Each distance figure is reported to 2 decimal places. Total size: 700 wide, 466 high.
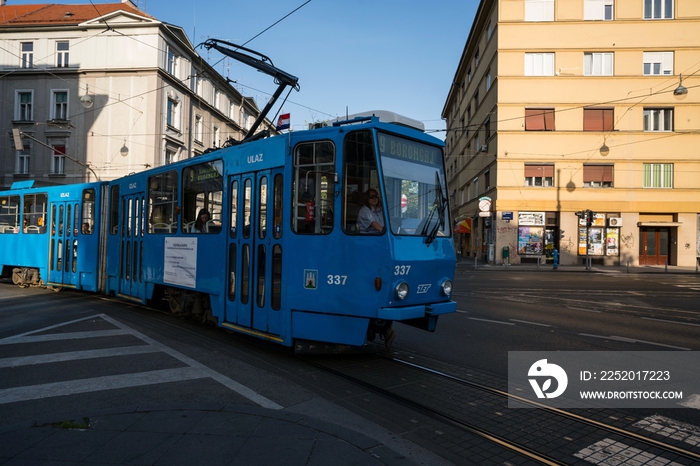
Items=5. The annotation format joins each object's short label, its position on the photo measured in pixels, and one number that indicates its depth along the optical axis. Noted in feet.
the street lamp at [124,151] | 116.16
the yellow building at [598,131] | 108.68
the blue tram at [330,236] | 20.85
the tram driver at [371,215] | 20.81
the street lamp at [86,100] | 93.80
